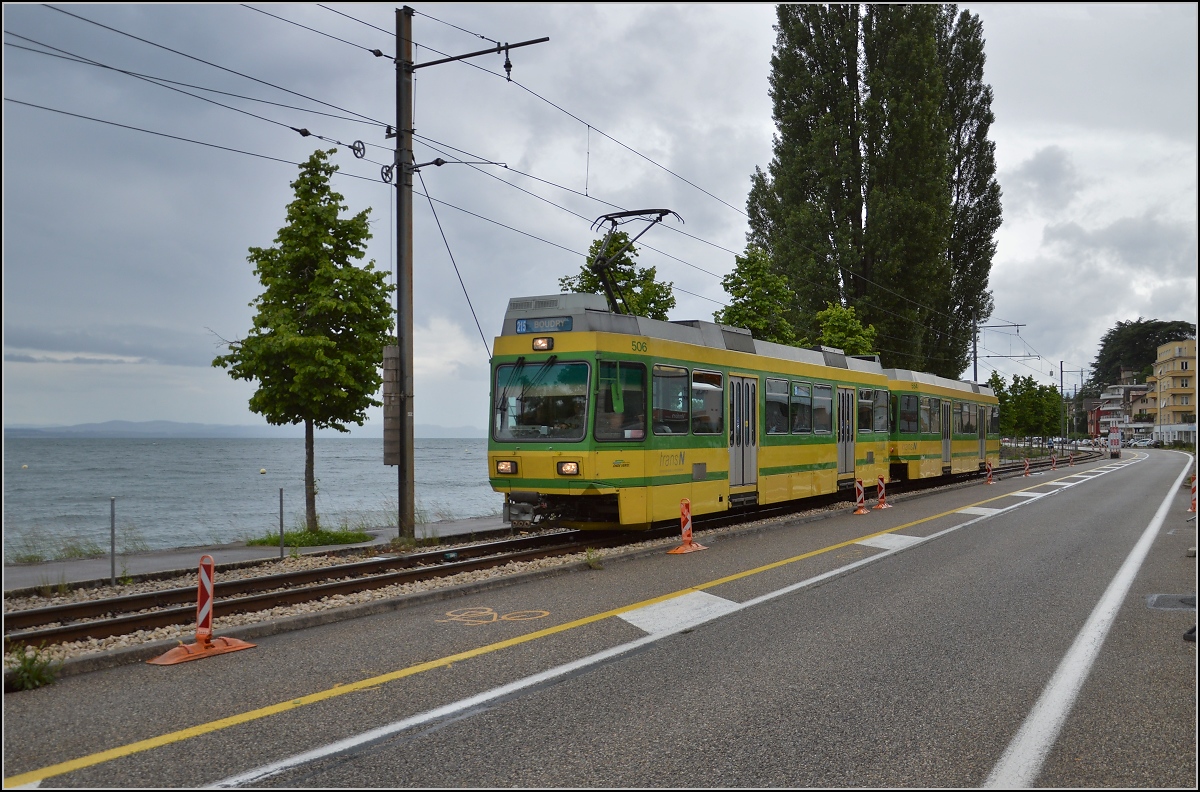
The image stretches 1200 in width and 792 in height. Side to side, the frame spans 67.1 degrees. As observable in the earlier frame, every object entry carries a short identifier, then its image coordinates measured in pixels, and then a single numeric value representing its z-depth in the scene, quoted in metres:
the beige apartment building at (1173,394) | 106.19
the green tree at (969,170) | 47.62
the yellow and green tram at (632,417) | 13.64
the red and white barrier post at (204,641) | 7.48
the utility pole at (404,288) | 15.34
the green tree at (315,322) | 17.03
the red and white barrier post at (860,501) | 20.53
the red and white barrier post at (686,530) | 13.89
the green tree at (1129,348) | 130.11
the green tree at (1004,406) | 79.94
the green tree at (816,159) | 40.12
